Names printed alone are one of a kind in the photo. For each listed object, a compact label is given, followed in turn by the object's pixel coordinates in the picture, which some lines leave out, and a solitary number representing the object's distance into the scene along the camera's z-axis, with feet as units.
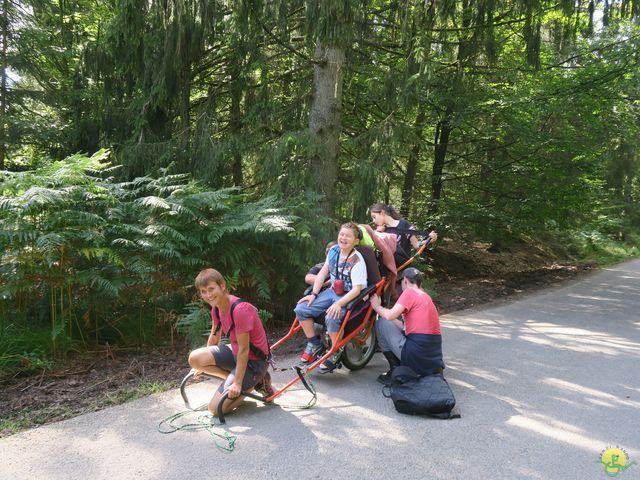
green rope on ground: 11.37
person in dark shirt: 20.08
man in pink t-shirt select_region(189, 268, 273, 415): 12.46
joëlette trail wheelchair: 14.61
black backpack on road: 13.00
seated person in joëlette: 15.31
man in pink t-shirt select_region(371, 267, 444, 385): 14.34
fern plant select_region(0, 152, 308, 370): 16.58
